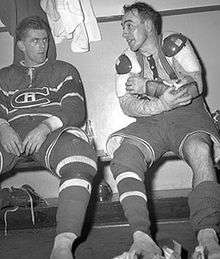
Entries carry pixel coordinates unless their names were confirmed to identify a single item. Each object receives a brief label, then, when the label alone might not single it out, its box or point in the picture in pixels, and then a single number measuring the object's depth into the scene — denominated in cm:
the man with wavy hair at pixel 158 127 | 126
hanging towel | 240
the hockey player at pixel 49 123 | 132
